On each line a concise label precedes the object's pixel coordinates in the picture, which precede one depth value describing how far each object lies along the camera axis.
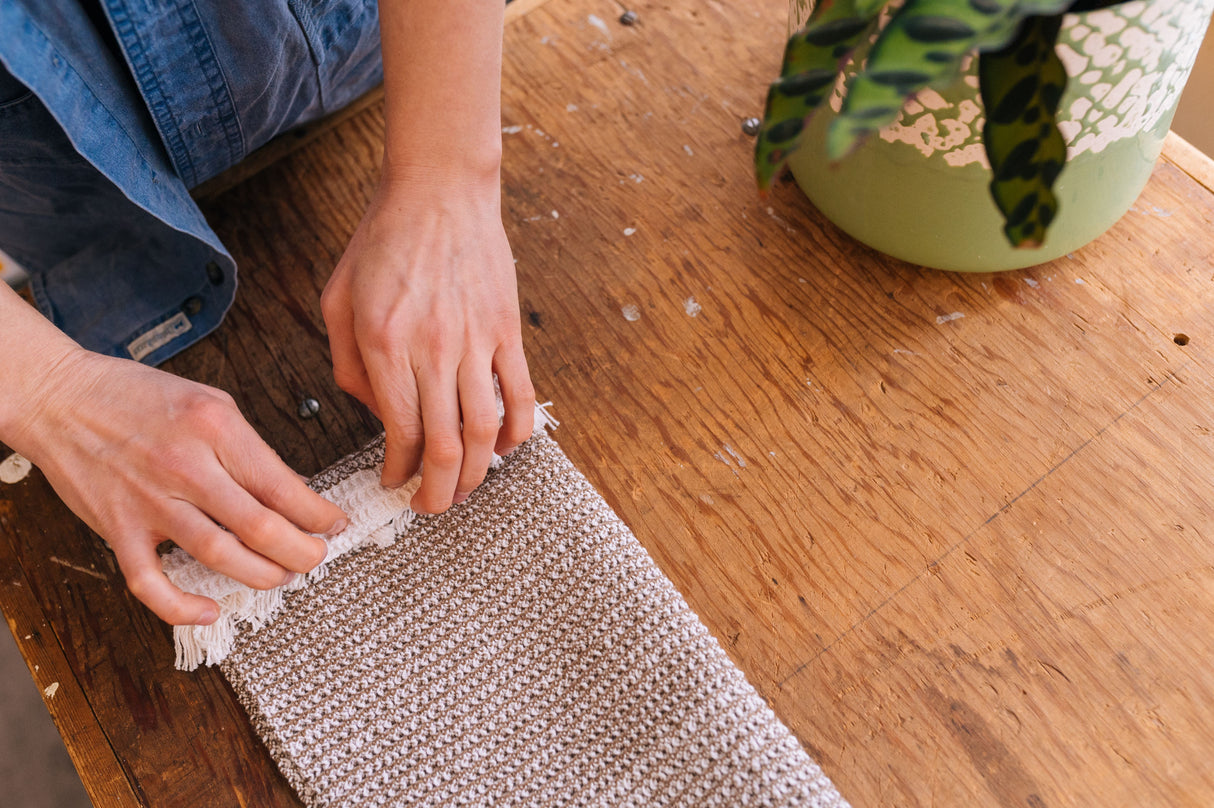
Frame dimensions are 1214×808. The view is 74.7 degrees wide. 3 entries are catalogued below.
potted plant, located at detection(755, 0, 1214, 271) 0.25
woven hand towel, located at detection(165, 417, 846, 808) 0.39
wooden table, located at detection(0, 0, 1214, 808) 0.42
